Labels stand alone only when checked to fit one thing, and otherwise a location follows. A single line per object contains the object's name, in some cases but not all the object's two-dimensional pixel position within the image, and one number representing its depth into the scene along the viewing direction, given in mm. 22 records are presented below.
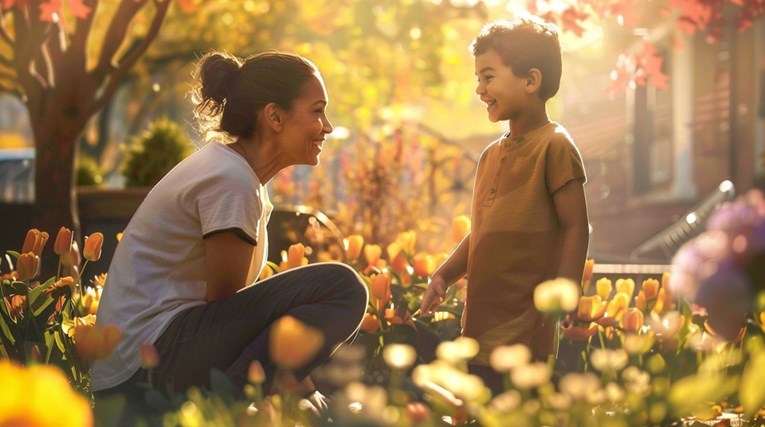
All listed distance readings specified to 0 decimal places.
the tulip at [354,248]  4434
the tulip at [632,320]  3643
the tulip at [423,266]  4230
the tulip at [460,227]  4332
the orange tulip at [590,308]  3891
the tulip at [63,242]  3600
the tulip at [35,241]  3670
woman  3195
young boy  3447
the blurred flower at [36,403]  1419
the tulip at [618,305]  3973
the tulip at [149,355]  2443
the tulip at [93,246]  3611
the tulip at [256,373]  2014
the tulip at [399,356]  1836
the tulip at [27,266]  3520
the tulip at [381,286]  3707
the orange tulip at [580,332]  3840
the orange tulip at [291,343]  1948
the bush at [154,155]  9469
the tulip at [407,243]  4602
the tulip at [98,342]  2547
